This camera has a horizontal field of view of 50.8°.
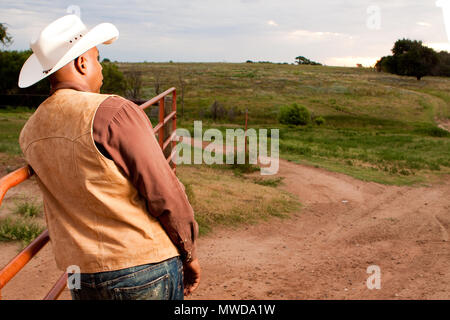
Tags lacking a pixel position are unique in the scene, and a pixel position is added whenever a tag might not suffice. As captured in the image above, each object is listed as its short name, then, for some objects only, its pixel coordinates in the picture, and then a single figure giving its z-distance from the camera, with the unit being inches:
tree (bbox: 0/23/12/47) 708.0
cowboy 74.3
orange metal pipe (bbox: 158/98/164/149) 207.5
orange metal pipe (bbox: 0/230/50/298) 83.3
